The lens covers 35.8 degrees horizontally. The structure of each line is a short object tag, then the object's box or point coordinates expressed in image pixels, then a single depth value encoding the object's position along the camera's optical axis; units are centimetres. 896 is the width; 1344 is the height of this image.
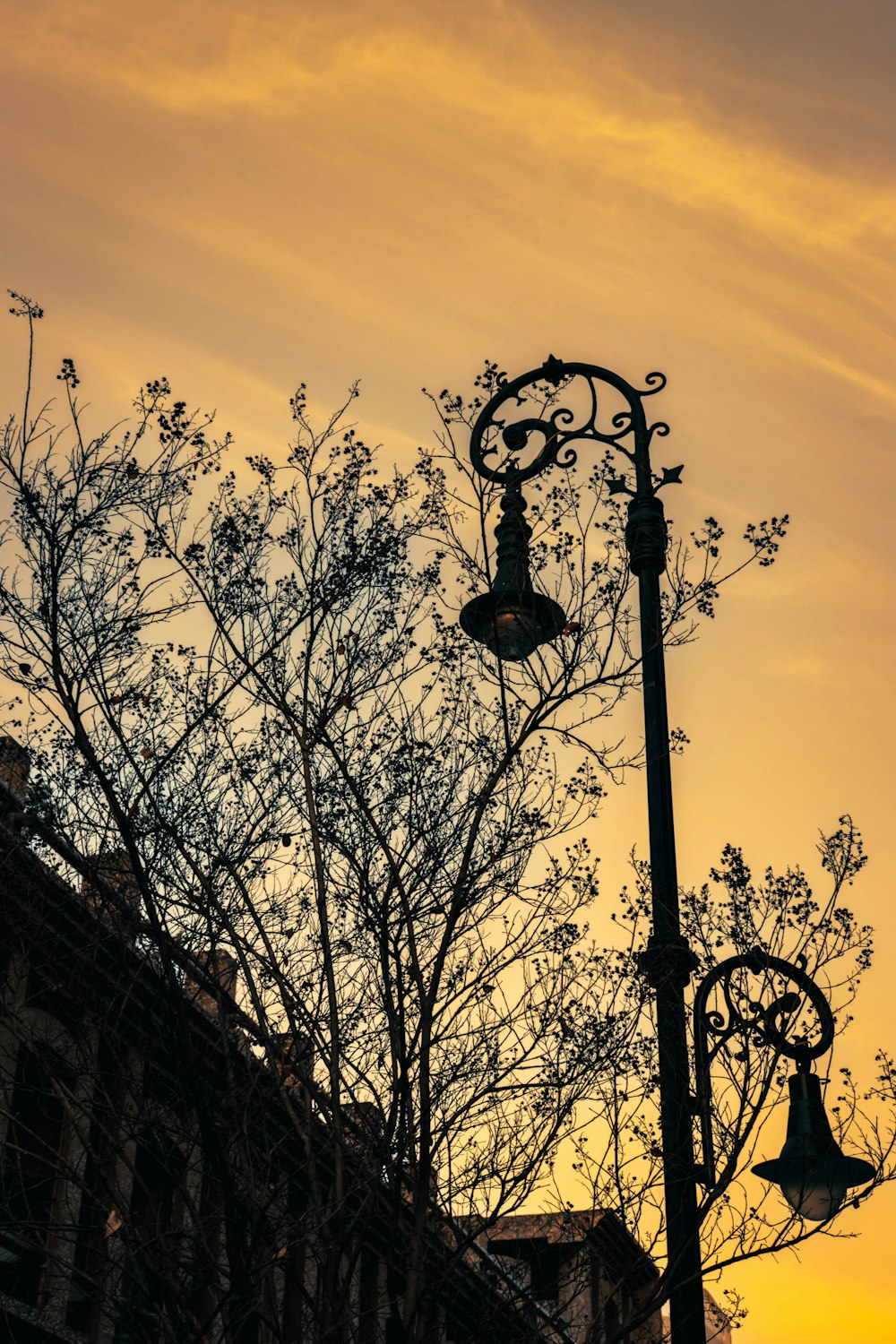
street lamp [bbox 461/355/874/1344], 717
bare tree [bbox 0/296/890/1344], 840
